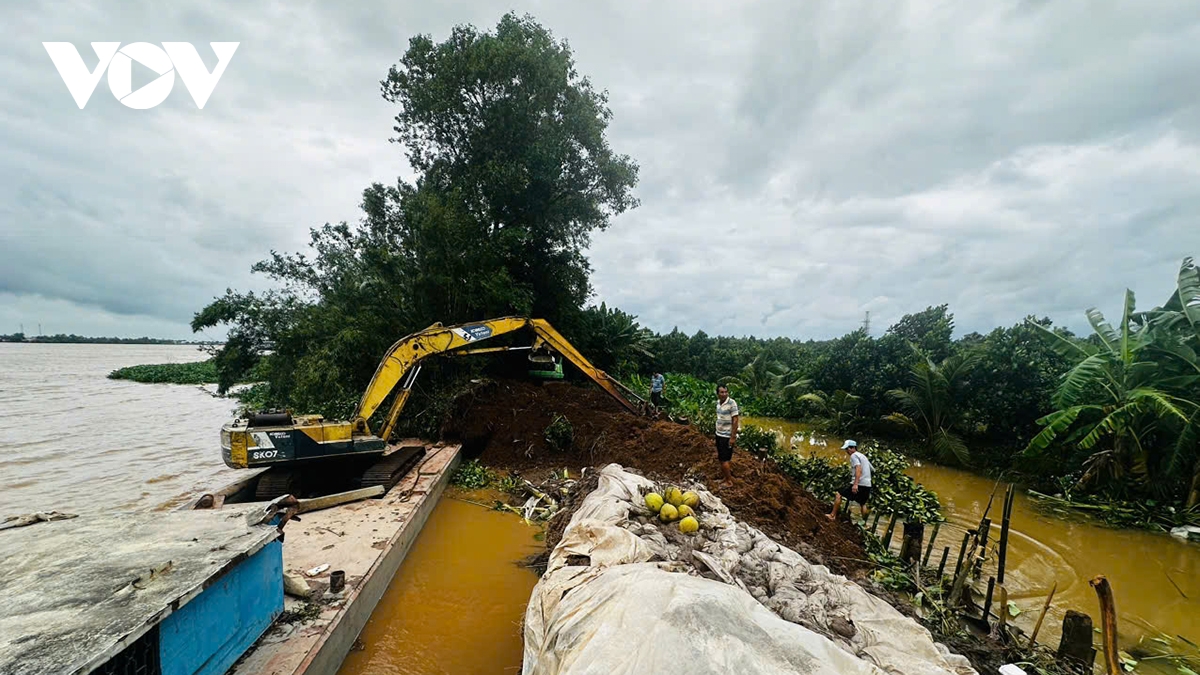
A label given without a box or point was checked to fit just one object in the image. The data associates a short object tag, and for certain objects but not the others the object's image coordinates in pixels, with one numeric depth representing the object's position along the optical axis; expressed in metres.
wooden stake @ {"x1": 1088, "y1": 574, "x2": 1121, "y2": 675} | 2.50
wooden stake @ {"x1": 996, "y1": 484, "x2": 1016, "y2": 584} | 4.34
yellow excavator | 5.74
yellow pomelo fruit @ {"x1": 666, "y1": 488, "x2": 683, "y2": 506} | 4.84
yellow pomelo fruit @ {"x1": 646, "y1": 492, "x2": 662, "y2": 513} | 4.60
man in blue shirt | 14.84
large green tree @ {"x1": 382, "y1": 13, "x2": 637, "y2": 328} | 13.17
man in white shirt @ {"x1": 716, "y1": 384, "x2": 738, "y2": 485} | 7.16
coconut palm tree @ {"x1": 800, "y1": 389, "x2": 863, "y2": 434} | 14.56
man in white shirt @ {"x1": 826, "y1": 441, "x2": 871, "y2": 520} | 6.62
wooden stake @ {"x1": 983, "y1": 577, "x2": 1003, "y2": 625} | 4.31
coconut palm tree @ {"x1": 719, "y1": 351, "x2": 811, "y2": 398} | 19.34
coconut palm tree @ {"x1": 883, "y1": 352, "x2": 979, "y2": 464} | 11.50
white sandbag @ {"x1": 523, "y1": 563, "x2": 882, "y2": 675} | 2.03
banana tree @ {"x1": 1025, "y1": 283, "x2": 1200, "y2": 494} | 7.96
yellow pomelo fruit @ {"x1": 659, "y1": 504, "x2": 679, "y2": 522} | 4.49
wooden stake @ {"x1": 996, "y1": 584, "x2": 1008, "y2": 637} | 3.97
